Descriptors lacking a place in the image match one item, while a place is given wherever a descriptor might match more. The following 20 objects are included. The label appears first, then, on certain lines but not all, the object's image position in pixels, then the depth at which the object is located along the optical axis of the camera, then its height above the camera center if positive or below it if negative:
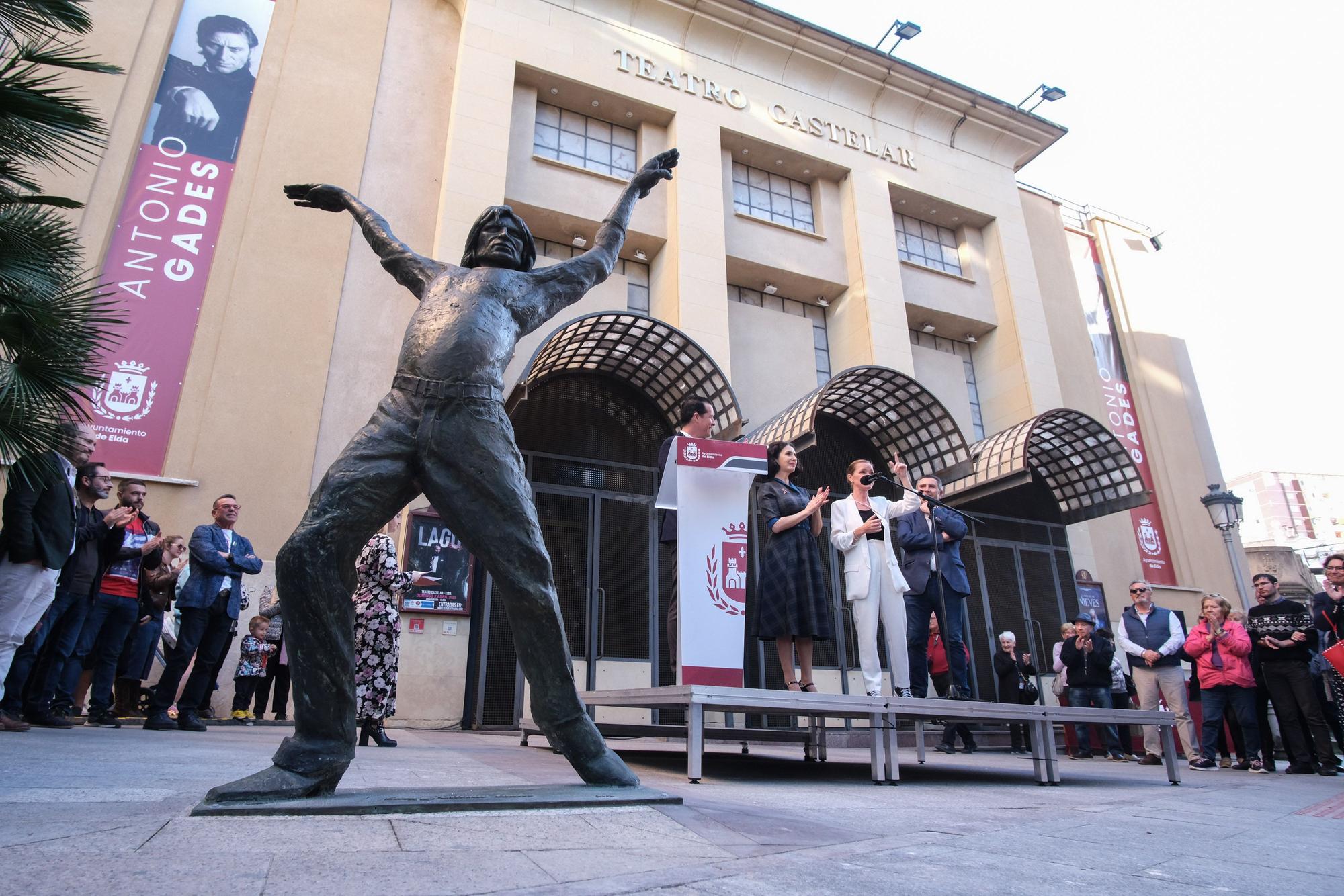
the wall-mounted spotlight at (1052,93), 19.23 +14.36
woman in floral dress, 6.36 +0.75
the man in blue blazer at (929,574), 6.64 +1.23
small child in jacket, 8.95 +0.73
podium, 5.09 +1.11
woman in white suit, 5.84 +1.04
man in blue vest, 8.87 +0.72
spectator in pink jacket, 8.15 +0.48
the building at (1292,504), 88.25 +23.46
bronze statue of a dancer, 2.68 +0.74
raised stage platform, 4.44 +0.08
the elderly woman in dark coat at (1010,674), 10.78 +0.66
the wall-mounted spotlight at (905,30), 17.72 +14.65
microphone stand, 6.64 +1.08
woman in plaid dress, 5.77 +1.07
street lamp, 14.02 +3.52
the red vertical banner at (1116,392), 17.22 +7.33
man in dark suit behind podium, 5.92 +2.16
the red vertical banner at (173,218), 10.51 +7.07
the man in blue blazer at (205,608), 6.70 +1.01
